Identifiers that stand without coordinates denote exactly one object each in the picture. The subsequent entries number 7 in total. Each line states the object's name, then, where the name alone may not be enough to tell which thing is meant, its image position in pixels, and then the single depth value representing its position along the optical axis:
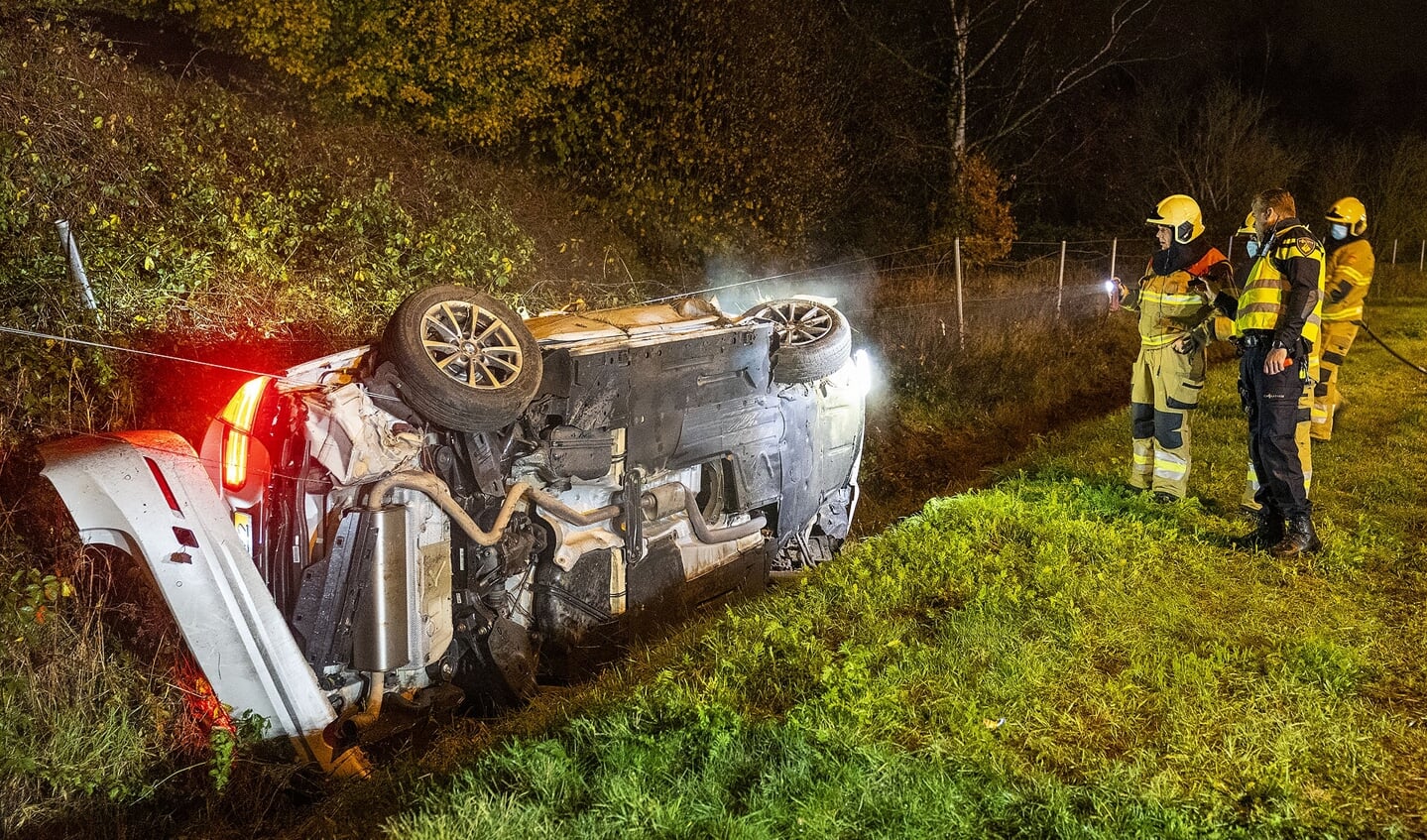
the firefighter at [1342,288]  7.04
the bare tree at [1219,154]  22.11
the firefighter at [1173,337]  5.55
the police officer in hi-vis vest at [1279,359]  4.67
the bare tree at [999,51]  16.17
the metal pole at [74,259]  5.09
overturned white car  3.21
